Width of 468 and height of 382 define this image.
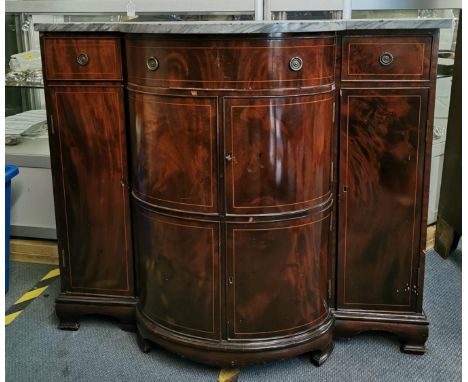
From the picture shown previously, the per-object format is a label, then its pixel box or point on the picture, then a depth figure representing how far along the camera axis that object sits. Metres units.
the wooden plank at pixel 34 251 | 3.01
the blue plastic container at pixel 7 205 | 2.67
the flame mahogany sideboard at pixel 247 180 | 1.87
